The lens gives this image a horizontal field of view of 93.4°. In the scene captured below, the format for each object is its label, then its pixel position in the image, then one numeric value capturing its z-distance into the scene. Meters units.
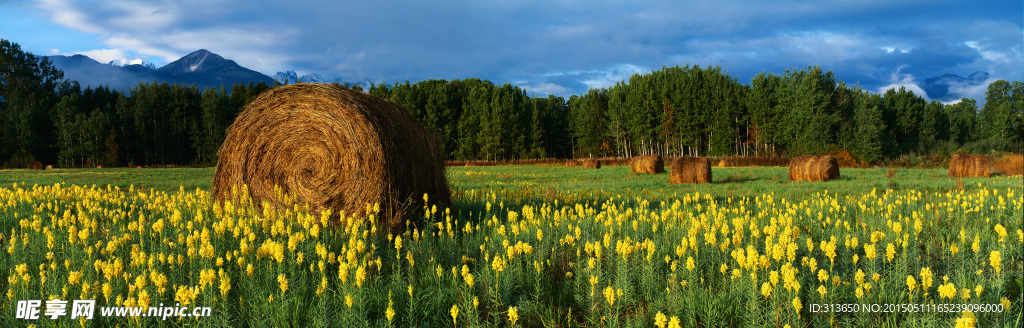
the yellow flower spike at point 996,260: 3.84
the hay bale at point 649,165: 27.67
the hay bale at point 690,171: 19.59
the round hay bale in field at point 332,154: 7.25
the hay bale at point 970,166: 21.16
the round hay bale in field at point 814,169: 20.27
